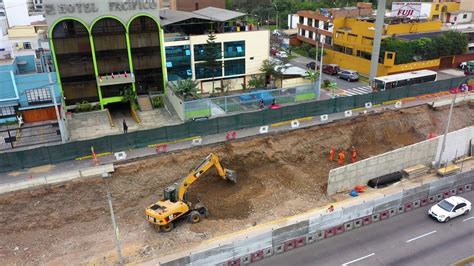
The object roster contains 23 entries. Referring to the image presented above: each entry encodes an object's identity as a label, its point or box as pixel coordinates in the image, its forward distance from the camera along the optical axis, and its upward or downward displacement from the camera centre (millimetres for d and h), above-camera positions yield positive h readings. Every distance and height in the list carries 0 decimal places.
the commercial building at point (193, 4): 69625 -3990
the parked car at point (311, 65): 61194 -13071
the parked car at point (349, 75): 53750 -12913
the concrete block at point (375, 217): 28188 -16581
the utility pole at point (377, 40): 47688 -7567
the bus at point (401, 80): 46438 -11866
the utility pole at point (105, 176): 29262 -14197
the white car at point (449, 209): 28047 -16226
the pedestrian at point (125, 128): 37128 -13276
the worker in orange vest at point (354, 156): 36594 -16100
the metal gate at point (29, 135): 35219 -13746
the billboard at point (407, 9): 64812 -5259
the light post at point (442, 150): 34406 -14787
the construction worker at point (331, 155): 36938 -16015
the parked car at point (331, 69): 57516 -12877
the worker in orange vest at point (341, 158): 36250 -16031
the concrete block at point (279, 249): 24950 -16508
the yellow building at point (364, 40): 54906 -8940
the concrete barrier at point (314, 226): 23531 -16092
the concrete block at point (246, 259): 24062 -16542
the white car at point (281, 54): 66581 -12417
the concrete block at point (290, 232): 24656 -15512
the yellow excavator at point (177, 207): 26297 -14825
